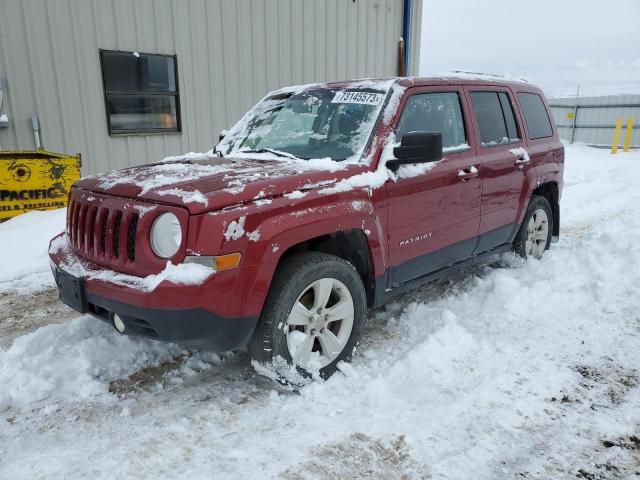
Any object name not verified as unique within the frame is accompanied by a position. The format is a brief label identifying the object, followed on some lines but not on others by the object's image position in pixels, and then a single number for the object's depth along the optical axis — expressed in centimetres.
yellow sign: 621
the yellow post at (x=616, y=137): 1633
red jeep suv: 252
